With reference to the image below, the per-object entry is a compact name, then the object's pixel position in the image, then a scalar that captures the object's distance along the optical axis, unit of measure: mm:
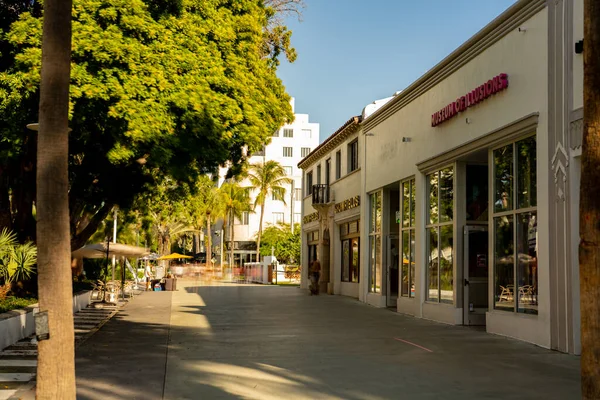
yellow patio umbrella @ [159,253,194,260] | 43862
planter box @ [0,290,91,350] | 12305
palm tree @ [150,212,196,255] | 56750
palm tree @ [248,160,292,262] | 68812
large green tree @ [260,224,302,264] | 74062
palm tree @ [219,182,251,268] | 70250
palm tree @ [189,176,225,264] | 68812
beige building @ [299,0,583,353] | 12148
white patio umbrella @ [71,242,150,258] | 24906
